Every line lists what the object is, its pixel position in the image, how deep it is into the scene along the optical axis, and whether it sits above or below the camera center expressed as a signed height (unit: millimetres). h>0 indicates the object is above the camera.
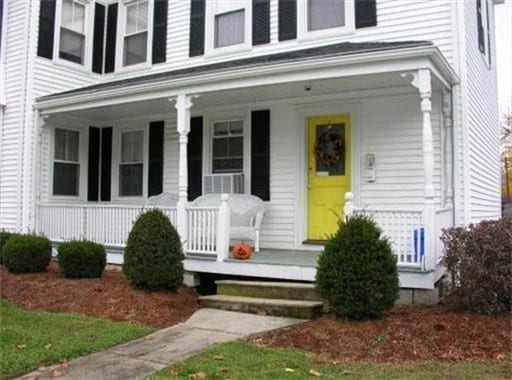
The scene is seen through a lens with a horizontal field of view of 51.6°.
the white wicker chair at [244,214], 8945 +65
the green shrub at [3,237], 9442 -406
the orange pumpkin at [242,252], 7953 -515
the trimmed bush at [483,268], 5812 -523
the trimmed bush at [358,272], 5637 -574
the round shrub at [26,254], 8516 -633
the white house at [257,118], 7773 +1826
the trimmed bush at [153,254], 7156 -506
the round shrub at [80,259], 7973 -659
